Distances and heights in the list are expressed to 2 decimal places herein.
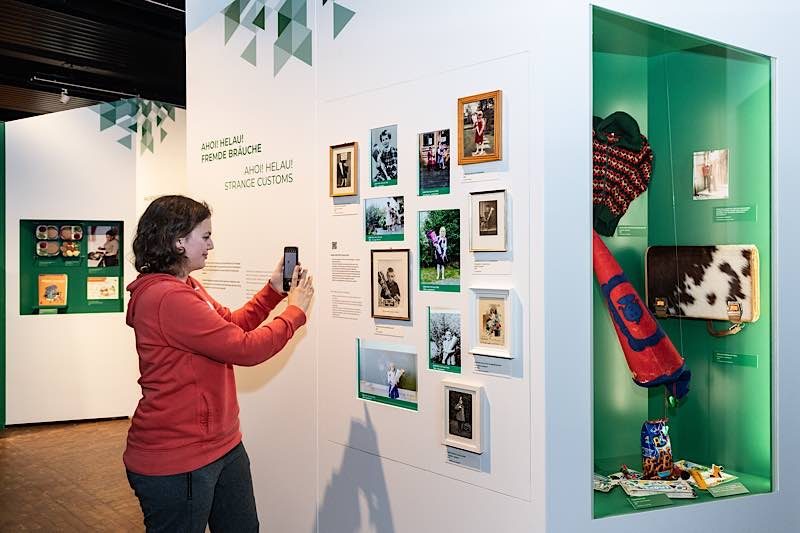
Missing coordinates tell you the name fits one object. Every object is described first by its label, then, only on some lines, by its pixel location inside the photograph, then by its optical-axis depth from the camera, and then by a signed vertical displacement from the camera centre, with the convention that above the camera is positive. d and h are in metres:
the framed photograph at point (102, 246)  7.59 +0.14
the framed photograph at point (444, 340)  2.52 -0.29
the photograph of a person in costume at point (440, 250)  2.51 +0.03
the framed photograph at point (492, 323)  2.31 -0.21
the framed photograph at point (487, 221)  2.32 +0.12
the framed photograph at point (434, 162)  2.53 +0.34
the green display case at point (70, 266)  7.40 -0.07
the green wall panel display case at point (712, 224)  2.88 +0.14
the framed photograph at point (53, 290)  7.42 -0.32
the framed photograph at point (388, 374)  2.70 -0.45
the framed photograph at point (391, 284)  2.68 -0.10
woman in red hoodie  2.42 -0.40
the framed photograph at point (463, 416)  2.41 -0.54
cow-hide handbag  2.89 -0.10
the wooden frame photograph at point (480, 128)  2.32 +0.43
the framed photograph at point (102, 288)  7.59 -0.30
